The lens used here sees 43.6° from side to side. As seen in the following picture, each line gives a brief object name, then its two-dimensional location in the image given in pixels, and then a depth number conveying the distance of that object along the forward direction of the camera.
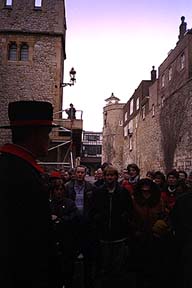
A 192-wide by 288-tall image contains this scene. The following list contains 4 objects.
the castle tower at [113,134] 33.80
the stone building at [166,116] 14.32
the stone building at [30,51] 14.50
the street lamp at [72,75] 12.71
